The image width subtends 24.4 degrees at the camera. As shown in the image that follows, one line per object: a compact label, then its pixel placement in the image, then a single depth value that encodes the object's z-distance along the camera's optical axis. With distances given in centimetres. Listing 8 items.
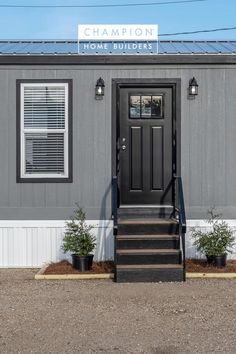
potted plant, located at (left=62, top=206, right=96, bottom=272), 846
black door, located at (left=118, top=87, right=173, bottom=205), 945
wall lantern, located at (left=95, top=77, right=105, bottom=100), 934
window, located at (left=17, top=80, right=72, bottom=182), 939
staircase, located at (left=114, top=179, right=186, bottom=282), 787
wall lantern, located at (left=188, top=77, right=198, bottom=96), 934
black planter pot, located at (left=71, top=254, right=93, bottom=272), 845
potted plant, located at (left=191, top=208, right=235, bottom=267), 857
